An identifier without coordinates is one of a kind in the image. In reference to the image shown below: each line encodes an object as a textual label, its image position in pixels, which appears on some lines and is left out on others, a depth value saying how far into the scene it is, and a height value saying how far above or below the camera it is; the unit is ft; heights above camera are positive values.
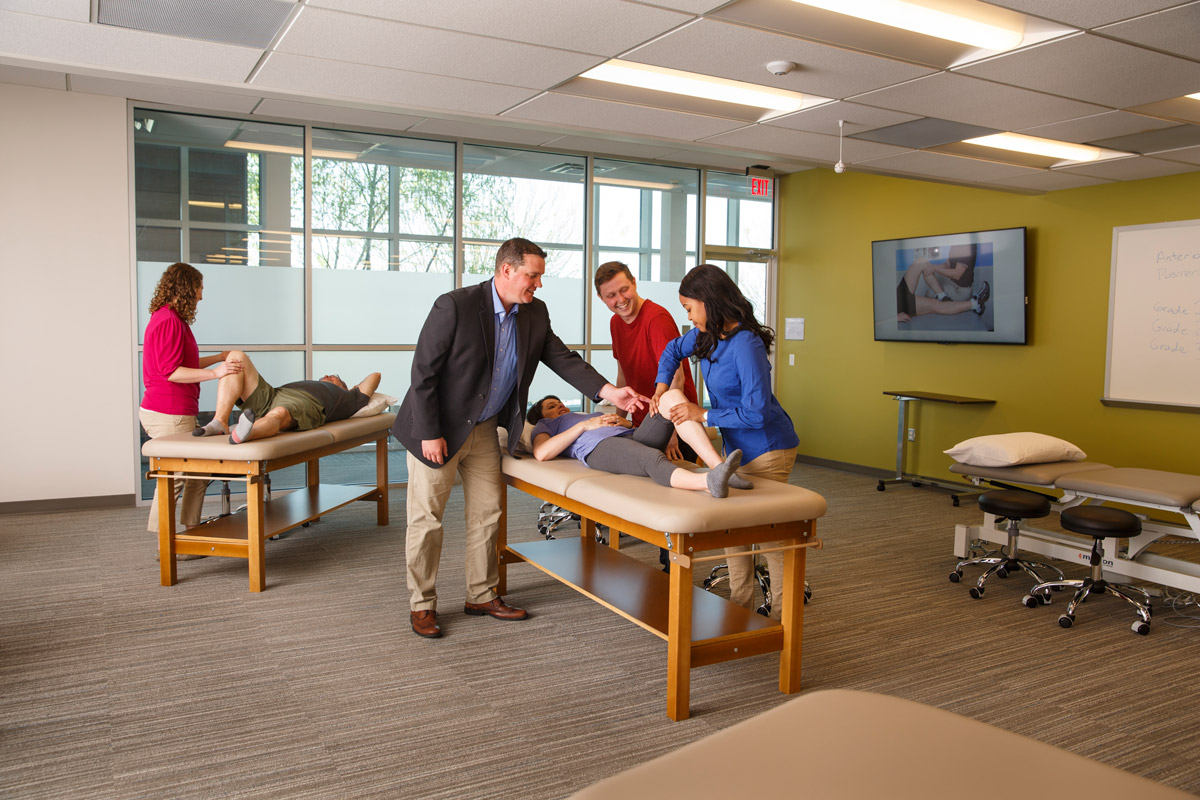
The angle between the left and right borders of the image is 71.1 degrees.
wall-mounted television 19.60 +1.32
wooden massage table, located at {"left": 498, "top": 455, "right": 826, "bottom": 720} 8.37 -2.19
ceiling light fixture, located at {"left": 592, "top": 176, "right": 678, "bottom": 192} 22.71 +4.22
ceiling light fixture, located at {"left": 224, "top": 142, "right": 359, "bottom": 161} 18.49 +4.09
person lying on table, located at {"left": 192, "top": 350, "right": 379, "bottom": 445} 13.28 -1.21
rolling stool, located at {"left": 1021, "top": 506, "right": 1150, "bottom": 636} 11.37 -3.18
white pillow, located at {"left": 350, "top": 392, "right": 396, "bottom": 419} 16.42 -1.43
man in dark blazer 10.42 -0.86
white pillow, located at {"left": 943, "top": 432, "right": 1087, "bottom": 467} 13.37 -1.77
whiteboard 16.66 +0.55
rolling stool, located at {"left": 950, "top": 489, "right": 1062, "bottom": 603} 12.57 -2.65
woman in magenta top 13.80 -0.61
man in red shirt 12.76 +0.11
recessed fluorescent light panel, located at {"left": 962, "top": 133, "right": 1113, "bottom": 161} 14.89 +3.56
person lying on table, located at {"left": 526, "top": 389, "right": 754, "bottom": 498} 9.73 -1.41
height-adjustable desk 20.07 -2.07
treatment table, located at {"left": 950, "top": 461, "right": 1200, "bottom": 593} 11.59 -2.27
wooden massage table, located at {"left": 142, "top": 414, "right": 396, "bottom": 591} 12.10 -2.12
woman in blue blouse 9.84 -0.57
